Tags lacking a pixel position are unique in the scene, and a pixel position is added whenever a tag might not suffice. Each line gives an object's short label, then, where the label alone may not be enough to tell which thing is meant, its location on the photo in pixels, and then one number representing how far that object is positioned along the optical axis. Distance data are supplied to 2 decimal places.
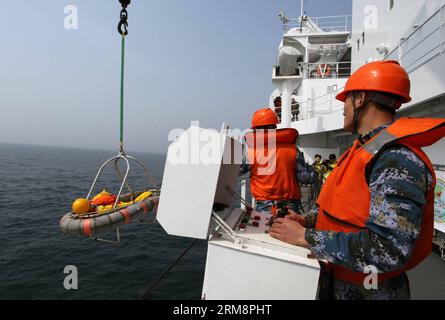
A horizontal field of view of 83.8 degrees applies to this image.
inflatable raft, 3.24
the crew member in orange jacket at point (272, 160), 3.12
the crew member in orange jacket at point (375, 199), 1.08
